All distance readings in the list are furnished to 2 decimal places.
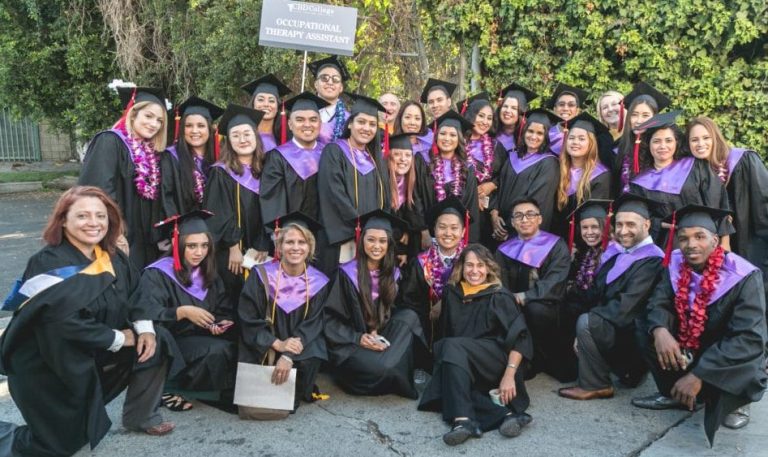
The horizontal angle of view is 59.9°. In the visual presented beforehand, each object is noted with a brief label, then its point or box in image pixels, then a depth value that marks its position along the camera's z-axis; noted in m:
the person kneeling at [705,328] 3.69
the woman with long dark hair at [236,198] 4.97
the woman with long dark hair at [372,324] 4.40
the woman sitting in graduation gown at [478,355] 3.92
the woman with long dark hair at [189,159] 4.97
